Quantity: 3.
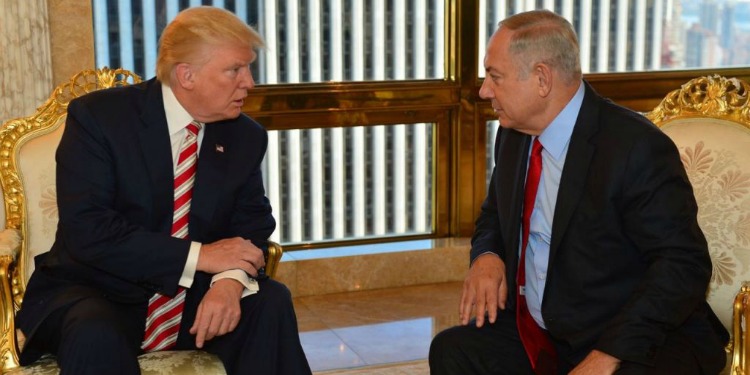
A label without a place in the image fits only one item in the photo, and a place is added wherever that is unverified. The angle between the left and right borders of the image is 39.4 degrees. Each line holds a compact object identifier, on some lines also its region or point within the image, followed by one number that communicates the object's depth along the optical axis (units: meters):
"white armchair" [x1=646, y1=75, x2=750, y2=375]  2.84
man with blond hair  2.74
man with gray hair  2.47
